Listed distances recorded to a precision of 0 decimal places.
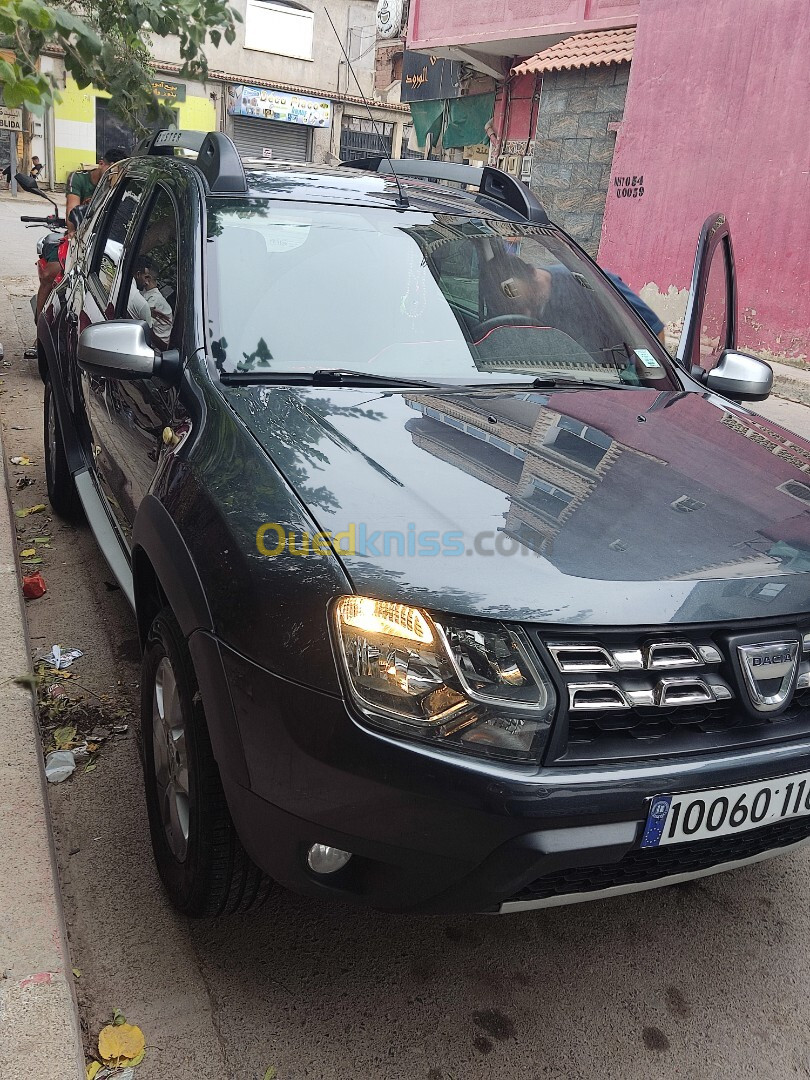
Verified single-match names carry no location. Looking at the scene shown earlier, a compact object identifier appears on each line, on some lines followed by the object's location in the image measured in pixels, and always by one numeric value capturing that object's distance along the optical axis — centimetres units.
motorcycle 685
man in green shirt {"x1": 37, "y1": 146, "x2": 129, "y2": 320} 739
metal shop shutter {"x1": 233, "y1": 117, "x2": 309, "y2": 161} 3450
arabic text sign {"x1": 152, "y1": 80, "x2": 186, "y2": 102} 2963
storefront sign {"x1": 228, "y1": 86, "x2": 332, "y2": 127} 3356
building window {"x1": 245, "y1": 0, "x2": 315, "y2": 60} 3344
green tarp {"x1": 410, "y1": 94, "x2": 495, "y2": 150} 1859
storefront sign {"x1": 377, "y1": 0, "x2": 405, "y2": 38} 2055
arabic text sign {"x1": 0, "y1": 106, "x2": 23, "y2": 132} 2993
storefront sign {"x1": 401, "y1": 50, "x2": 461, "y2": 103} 1906
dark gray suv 168
